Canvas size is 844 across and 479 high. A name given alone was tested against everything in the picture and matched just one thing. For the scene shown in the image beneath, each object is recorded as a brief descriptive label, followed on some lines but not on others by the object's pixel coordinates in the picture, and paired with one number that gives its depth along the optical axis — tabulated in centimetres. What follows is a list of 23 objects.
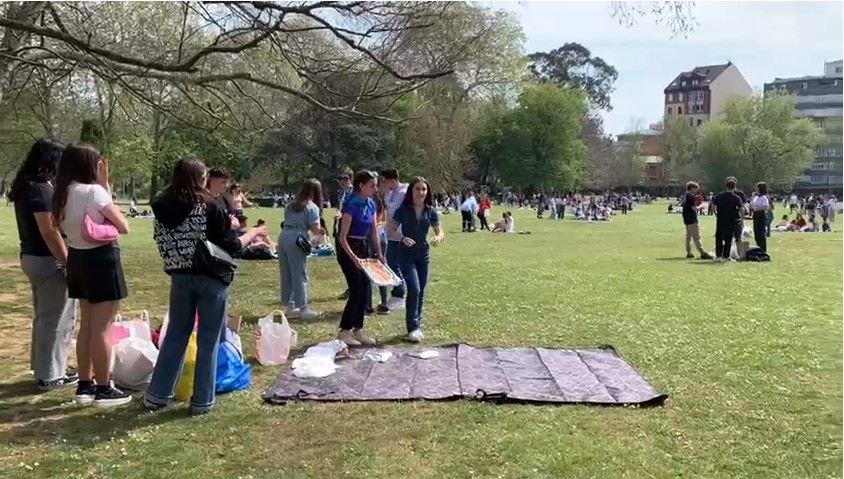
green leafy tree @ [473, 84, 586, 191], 6744
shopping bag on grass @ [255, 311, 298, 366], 652
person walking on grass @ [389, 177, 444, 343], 757
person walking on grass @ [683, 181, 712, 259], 1628
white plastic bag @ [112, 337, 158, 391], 566
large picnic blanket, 541
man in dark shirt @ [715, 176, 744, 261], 1544
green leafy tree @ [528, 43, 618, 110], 9594
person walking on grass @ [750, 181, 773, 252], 1645
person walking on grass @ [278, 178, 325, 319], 887
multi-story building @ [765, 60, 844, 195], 8289
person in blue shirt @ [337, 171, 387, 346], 719
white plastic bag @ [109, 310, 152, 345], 584
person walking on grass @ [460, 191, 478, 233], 2781
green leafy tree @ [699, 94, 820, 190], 7456
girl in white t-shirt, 500
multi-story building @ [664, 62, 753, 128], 11450
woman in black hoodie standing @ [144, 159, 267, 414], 498
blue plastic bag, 558
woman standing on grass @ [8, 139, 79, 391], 540
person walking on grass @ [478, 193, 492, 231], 2931
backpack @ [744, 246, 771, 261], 1605
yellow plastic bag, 536
